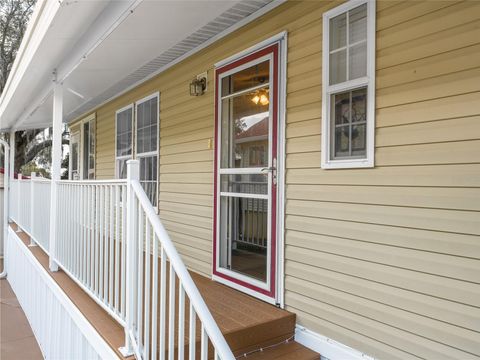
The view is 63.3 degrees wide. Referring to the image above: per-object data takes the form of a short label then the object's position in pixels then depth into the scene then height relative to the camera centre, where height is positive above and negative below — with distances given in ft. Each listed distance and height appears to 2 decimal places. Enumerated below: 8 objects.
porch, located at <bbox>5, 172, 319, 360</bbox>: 6.29 -2.57
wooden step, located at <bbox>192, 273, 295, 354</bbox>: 8.21 -3.24
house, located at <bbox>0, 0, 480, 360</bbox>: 6.41 -0.28
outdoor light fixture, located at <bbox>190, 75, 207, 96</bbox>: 13.15 +3.03
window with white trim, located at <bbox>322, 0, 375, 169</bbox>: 7.60 +1.86
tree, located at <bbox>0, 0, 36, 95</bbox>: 41.98 +15.73
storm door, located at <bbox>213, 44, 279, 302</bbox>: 9.88 +0.08
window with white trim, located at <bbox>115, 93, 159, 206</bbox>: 16.99 +1.64
